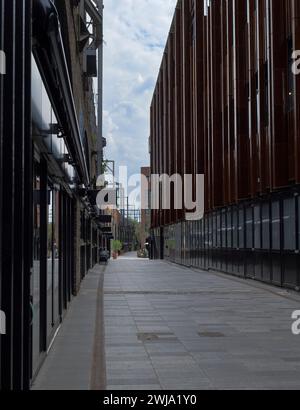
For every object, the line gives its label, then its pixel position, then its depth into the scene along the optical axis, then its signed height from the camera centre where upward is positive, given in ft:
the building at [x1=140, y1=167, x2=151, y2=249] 326.24 +18.96
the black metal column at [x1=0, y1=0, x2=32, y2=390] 16.60 +1.30
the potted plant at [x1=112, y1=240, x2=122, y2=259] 291.63 -2.52
